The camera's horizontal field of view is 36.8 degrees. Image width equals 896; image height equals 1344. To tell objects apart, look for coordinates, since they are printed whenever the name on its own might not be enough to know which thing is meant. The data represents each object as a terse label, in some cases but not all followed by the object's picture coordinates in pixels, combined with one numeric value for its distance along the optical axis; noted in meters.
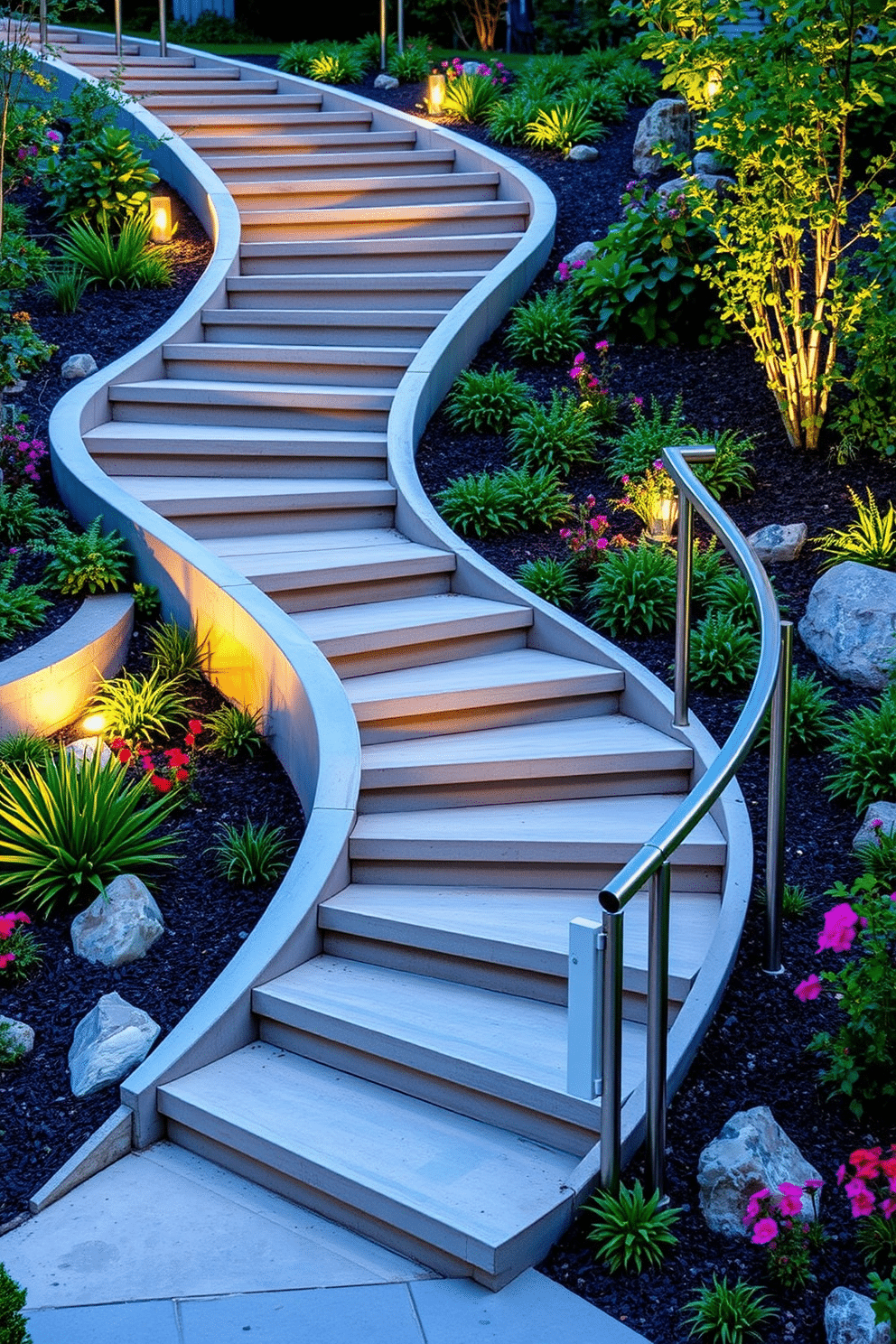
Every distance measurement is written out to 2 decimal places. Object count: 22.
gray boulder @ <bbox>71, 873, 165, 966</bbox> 4.81
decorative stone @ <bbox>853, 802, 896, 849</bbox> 4.84
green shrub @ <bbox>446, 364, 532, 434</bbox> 8.09
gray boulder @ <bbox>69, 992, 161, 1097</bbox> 4.38
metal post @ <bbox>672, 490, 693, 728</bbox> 5.16
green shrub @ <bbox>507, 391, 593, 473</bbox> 7.63
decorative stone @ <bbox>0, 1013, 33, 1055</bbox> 4.45
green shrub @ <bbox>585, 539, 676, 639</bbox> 6.43
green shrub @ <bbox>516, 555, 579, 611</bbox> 6.72
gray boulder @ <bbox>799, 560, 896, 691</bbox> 5.80
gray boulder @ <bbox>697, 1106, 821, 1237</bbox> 3.59
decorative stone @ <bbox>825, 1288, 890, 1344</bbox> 3.20
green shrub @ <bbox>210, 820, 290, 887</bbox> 5.10
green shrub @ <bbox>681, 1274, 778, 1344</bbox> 3.31
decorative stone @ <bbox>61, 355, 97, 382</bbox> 8.35
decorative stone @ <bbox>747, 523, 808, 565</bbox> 6.59
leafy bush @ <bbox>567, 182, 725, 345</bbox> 8.46
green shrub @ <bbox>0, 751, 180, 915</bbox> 5.00
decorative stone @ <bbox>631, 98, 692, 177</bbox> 10.53
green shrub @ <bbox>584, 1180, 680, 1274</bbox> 3.56
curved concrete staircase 3.99
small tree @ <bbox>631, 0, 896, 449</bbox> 6.52
